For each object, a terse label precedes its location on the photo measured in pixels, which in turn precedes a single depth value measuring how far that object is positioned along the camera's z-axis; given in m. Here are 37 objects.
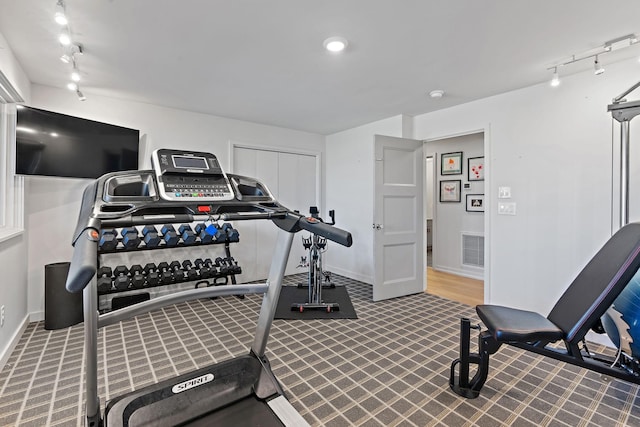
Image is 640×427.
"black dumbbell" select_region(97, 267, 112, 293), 3.04
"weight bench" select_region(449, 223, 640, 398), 1.69
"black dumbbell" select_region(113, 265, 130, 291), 3.09
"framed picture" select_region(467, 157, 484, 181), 4.85
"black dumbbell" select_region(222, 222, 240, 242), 3.86
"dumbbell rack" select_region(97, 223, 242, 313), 3.11
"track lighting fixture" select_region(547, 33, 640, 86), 2.20
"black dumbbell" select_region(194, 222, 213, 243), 3.58
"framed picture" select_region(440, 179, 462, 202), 5.21
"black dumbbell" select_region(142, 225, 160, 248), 3.19
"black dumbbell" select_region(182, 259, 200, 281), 3.50
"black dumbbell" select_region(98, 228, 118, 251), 3.01
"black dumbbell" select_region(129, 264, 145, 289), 3.19
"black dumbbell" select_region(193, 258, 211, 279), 3.59
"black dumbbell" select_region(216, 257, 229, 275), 3.71
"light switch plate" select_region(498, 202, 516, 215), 3.29
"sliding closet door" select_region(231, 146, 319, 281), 4.55
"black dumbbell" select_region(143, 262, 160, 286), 3.29
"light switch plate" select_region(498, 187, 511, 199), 3.32
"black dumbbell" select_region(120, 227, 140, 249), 2.67
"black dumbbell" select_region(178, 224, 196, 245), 3.35
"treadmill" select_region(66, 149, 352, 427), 1.25
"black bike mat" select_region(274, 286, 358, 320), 3.27
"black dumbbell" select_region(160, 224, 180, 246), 3.28
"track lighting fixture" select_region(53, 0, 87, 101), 1.84
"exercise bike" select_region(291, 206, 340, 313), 3.41
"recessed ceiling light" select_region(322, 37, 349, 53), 2.23
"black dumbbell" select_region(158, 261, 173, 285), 3.35
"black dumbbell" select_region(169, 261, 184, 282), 3.40
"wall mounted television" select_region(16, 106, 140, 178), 2.69
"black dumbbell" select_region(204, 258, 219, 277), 3.64
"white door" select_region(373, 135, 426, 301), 3.79
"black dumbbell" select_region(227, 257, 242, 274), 3.77
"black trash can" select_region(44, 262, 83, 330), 2.91
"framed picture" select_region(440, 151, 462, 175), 5.17
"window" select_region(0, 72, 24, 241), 2.63
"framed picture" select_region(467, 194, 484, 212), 4.89
